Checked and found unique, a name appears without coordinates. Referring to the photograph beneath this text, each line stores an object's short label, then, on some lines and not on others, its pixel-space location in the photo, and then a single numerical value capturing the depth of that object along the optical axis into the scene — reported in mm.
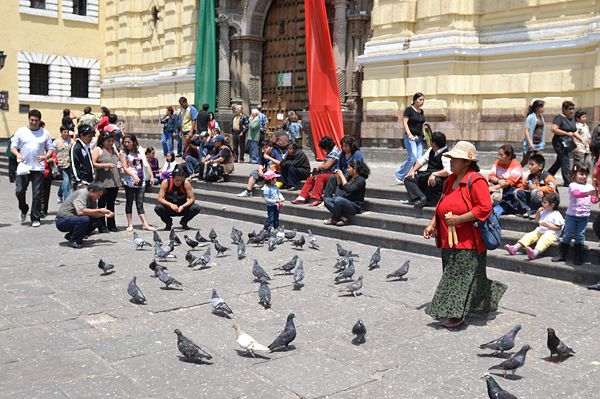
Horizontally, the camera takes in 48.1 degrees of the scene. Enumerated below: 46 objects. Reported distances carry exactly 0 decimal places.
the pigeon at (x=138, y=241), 9172
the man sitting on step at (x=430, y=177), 9509
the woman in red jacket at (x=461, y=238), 5719
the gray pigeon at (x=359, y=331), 5395
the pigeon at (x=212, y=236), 9445
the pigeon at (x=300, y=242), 9342
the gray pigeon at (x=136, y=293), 6484
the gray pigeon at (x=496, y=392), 3965
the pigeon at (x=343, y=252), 8422
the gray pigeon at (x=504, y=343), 4996
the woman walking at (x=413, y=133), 11656
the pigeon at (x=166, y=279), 6934
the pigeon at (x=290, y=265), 7748
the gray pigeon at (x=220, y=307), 6137
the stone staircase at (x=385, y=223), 7641
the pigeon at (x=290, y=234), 9602
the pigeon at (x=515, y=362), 4680
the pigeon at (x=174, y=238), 9312
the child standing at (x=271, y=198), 10185
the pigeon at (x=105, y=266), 7625
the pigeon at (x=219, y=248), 8781
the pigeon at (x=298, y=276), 7188
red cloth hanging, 14445
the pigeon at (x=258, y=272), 7262
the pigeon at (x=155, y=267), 7426
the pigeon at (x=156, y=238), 9014
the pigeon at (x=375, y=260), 8109
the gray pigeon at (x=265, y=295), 6414
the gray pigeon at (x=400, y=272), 7445
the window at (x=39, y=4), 27688
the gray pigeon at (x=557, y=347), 4977
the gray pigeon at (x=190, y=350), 4906
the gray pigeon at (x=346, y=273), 7246
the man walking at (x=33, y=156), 10812
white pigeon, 5047
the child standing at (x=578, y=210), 7430
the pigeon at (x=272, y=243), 9250
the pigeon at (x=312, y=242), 9336
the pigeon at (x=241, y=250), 8680
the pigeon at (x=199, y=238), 9547
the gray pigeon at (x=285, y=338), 5195
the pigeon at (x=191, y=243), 9109
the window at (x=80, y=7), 28703
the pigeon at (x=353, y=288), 6852
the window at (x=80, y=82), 28844
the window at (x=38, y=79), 27984
